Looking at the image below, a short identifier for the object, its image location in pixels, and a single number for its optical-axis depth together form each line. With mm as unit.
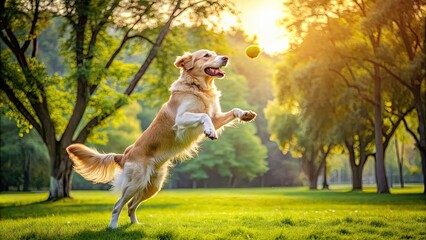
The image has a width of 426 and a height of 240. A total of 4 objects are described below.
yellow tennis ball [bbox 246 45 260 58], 10914
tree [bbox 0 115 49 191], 39000
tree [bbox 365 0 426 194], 21516
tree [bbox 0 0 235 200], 20125
